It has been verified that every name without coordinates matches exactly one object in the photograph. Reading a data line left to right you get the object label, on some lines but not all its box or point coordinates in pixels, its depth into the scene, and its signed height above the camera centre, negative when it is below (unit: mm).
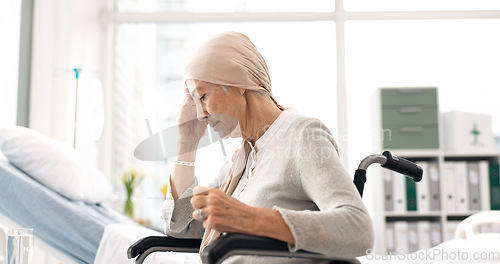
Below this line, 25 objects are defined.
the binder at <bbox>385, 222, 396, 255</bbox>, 3533 -522
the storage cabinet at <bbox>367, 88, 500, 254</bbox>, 3559 -103
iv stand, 2855 +389
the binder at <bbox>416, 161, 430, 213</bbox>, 3576 -232
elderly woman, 783 -15
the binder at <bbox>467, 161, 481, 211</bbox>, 3568 -172
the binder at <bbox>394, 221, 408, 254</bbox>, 3521 -494
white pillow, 1938 +11
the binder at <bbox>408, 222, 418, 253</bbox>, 3532 -510
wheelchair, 761 -128
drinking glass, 1246 -199
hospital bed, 1850 -206
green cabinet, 3564 +311
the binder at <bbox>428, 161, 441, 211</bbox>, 3582 -191
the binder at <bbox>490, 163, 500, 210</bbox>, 3568 -172
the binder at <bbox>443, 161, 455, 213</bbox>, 3586 -165
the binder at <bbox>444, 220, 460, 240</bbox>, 3521 -461
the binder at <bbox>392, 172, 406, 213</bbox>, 3576 -211
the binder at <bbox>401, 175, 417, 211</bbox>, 3580 -232
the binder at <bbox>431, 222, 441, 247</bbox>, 3545 -497
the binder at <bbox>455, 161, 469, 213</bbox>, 3570 -178
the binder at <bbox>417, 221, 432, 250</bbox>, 3529 -495
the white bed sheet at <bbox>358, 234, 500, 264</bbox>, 1316 -246
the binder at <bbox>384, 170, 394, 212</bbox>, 3580 -204
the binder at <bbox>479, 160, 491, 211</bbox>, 3551 -154
